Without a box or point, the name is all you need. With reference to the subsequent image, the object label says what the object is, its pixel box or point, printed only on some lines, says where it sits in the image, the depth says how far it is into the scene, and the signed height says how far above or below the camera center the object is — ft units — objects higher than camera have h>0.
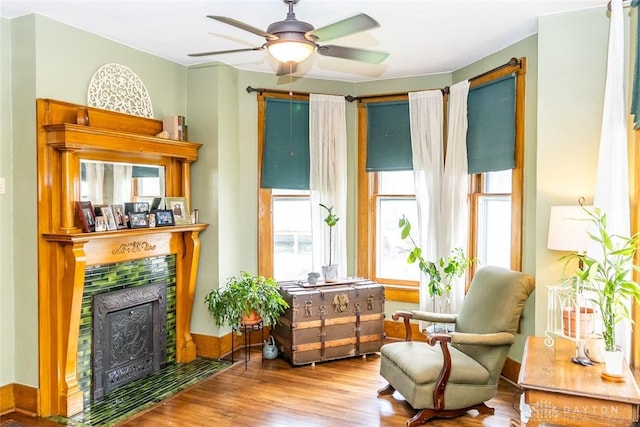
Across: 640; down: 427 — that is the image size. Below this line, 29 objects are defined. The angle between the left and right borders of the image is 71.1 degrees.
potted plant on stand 12.85 -2.94
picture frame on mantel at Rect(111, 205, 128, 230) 11.51 -0.39
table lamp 8.65 -0.54
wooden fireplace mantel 10.21 -1.04
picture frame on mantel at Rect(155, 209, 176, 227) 12.62 -0.48
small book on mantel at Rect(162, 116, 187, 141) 13.29 +2.24
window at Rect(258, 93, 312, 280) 15.15 +0.42
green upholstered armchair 9.88 -3.67
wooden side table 6.41 -2.85
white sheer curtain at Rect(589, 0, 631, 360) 8.43 +0.95
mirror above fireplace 11.10 +0.53
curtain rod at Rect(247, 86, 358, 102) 14.78 +3.71
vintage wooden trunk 13.23 -3.65
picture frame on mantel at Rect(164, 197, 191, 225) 13.25 -0.21
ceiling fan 7.55 +2.96
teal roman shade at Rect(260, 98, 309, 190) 15.15 +1.93
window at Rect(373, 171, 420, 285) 15.71 -0.77
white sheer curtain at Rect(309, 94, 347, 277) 15.28 +0.86
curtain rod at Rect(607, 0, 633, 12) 9.07 +4.03
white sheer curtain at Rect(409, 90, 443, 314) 14.62 +1.24
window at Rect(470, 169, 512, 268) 13.16 -0.47
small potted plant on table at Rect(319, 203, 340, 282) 14.32 -2.15
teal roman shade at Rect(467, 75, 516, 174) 12.22 +2.18
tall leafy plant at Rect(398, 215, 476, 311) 13.15 -1.94
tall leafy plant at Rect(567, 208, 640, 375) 6.91 -1.36
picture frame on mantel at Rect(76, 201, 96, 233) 10.54 -0.34
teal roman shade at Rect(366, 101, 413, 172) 15.33 +2.24
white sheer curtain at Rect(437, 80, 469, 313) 13.82 +0.63
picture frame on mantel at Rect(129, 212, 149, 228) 11.81 -0.50
